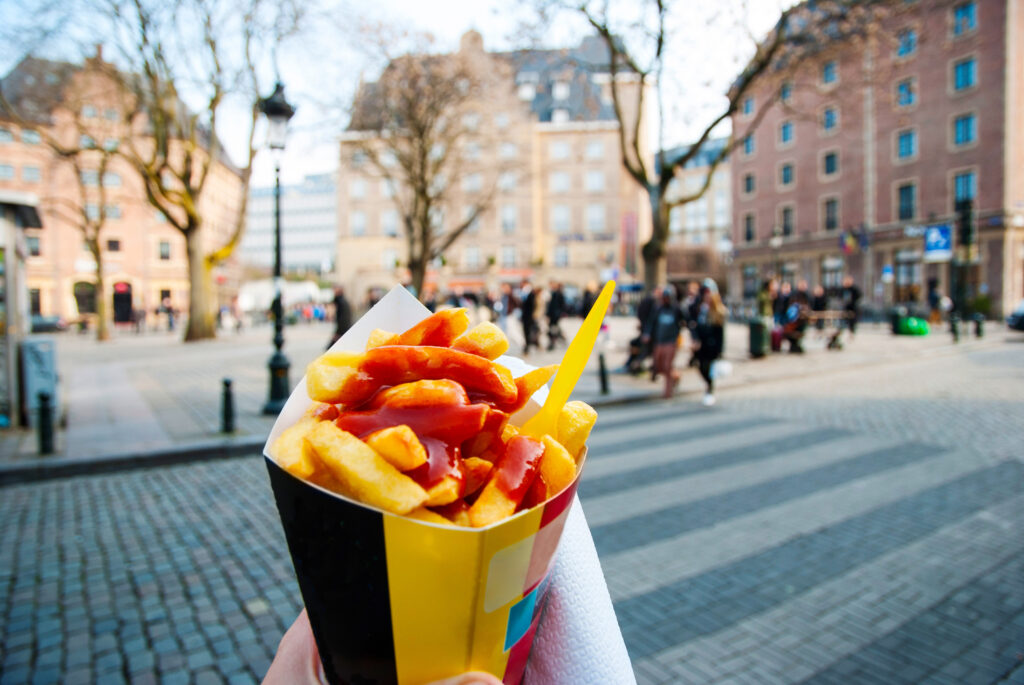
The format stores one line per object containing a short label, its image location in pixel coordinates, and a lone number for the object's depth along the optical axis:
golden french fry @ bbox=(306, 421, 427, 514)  0.68
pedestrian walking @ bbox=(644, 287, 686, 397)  10.20
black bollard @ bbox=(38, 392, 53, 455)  6.49
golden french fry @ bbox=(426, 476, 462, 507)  0.70
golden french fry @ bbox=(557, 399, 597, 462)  0.92
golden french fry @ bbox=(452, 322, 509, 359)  0.96
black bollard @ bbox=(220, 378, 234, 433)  7.41
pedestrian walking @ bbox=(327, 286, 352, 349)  12.11
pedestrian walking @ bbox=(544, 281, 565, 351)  16.48
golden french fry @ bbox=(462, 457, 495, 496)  0.81
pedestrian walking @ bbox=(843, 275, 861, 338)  18.94
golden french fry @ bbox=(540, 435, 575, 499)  0.80
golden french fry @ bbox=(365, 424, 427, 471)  0.72
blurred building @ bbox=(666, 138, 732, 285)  74.06
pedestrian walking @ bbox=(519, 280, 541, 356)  15.98
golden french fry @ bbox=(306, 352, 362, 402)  0.83
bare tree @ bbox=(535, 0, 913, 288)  12.05
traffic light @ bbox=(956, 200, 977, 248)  18.48
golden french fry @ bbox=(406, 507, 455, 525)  0.69
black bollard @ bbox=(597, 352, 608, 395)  10.14
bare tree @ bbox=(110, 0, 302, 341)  17.33
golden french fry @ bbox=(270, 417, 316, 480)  0.75
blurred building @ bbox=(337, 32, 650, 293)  49.56
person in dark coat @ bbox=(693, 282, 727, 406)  9.69
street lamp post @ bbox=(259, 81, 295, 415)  9.15
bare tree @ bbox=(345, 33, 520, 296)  20.53
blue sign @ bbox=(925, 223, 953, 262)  20.88
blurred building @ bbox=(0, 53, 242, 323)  47.19
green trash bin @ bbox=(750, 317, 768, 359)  14.81
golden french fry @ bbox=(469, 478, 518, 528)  0.72
